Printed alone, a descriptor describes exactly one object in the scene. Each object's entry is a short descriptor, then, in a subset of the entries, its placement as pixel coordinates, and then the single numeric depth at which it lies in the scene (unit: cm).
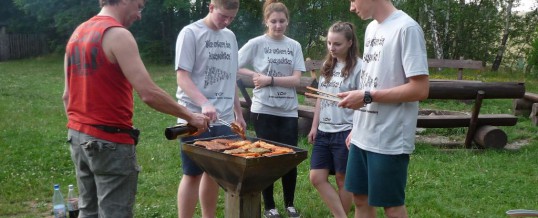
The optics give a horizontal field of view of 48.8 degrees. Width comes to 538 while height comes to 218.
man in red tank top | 284
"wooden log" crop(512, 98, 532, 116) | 1049
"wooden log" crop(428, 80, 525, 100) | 747
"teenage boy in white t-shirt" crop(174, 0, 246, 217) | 385
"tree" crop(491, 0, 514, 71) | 2280
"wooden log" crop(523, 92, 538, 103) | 1000
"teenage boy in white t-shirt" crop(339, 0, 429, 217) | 294
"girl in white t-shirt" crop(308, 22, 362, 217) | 418
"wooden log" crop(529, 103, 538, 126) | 952
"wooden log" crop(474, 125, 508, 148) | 761
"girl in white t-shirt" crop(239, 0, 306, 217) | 464
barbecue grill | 322
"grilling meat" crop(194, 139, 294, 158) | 330
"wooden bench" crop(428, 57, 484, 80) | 1410
